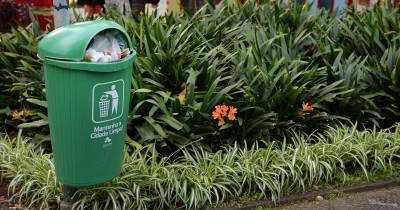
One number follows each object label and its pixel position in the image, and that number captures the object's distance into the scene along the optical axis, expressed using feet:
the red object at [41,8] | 35.12
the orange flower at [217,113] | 17.57
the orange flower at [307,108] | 18.74
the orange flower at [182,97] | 17.86
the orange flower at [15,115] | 18.76
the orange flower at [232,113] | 17.48
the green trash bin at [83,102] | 12.98
